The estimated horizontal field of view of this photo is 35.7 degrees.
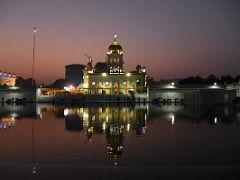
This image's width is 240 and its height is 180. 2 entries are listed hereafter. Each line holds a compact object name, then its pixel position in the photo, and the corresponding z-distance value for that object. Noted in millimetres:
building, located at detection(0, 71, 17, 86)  140200
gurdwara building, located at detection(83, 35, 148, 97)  114312
